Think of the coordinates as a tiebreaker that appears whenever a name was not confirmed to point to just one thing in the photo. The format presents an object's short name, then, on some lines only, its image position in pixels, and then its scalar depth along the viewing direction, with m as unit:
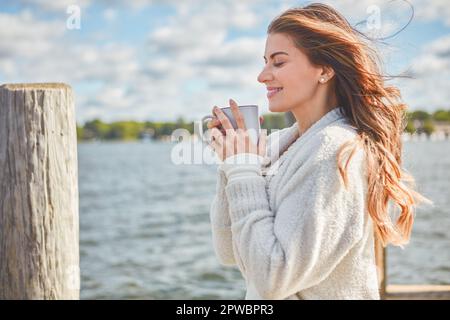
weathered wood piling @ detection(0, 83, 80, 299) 2.20
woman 1.80
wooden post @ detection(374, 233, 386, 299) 4.02
